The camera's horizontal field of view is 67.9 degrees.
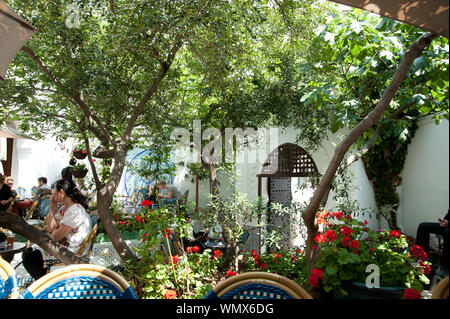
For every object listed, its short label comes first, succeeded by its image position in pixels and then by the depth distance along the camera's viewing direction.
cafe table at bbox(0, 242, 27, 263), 3.67
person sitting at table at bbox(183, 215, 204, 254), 5.35
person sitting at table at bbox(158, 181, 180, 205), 8.16
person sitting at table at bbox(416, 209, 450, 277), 1.46
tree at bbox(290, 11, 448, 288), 2.05
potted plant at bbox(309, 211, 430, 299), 2.18
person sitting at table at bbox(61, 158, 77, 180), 6.85
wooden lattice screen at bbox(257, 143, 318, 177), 6.46
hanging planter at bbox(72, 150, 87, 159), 7.52
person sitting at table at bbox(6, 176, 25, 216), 8.27
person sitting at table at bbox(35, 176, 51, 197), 8.32
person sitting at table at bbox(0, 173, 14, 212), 5.86
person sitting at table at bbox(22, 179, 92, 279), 3.32
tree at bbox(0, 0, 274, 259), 3.30
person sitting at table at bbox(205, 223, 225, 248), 4.89
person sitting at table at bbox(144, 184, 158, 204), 8.68
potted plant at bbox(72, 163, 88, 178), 7.57
